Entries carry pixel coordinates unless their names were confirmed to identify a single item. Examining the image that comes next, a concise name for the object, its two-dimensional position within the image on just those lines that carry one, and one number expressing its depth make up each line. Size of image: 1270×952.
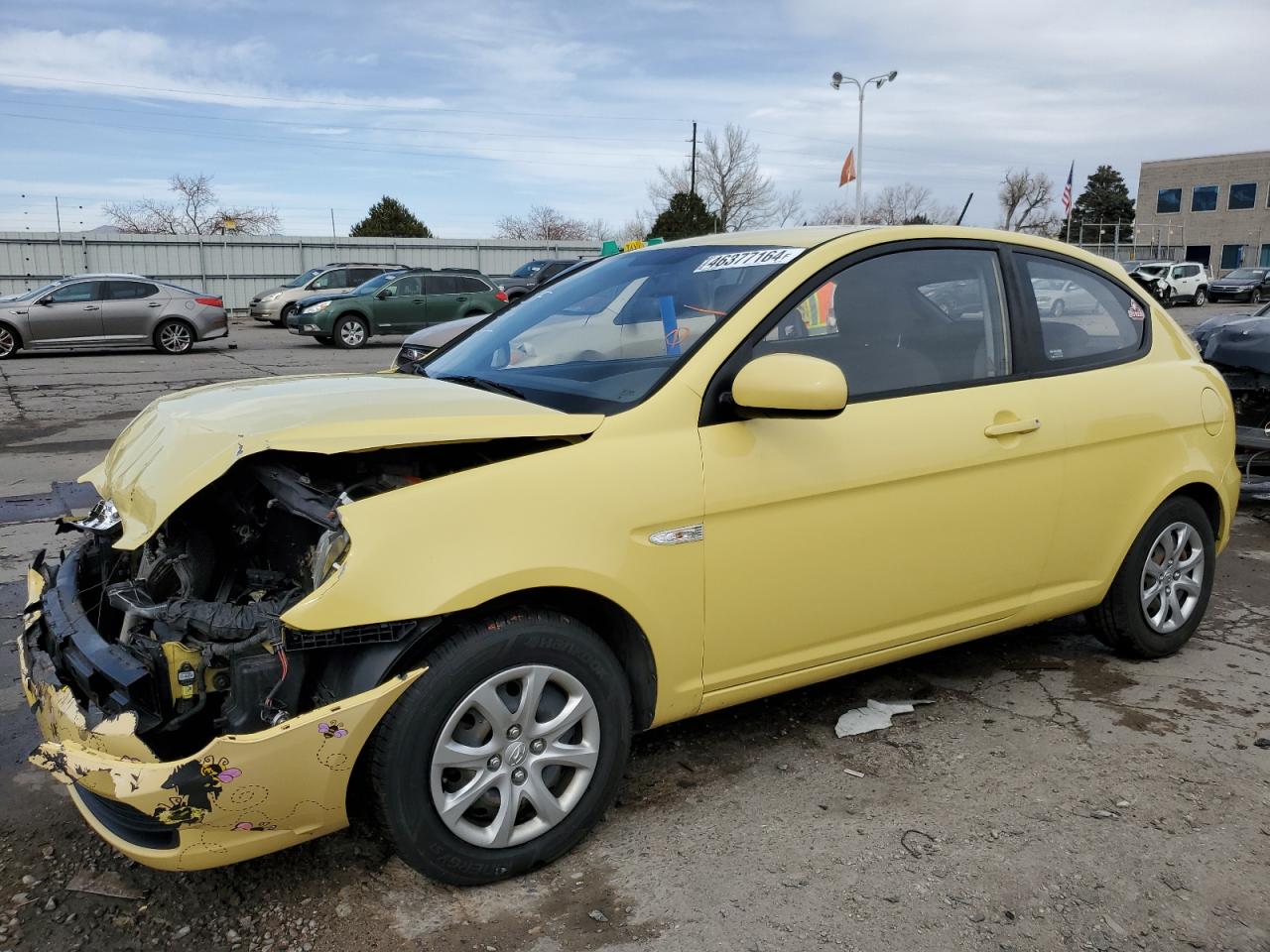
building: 66.38
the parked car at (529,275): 27.44
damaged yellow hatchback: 2.43
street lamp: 34.28
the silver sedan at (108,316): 18.64
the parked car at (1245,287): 42.88
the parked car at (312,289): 27.16
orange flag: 30.42
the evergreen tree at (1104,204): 84.62
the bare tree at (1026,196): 66.38
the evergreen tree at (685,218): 47.39
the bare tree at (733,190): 57.03
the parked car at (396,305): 21.64
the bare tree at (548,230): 77.94
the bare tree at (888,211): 60.66
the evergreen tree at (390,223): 53.09
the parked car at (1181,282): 39.44
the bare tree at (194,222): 64.50
